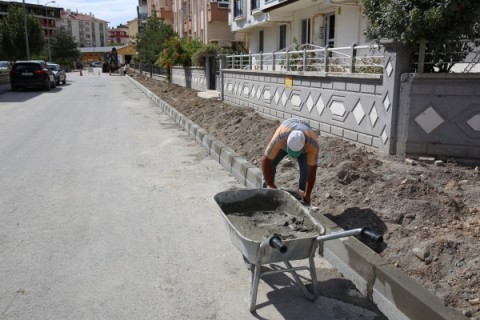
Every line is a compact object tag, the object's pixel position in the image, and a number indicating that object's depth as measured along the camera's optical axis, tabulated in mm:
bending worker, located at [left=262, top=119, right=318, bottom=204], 4066
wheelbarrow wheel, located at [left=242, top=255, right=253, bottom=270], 3948
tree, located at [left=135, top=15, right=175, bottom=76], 35188
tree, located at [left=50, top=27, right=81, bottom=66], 85250
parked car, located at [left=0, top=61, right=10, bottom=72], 44891
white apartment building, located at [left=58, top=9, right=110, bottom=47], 158750
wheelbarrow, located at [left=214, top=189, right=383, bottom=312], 3105
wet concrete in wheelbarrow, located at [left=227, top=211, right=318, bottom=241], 3697
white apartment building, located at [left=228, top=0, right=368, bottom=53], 16062
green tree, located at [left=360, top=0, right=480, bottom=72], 5633
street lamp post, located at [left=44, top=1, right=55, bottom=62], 77869
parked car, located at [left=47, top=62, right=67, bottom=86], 32797
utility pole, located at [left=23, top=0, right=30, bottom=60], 38328
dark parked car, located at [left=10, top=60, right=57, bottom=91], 25969
